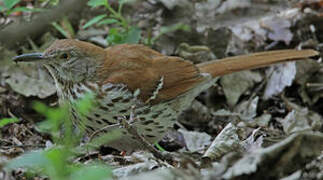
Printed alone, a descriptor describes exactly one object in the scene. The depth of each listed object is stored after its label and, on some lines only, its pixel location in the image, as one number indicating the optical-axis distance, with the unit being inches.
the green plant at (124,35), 357.1
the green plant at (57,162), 137.9
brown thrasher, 263.9
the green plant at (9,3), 288.7
